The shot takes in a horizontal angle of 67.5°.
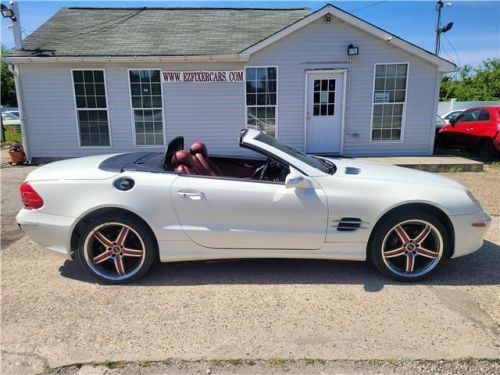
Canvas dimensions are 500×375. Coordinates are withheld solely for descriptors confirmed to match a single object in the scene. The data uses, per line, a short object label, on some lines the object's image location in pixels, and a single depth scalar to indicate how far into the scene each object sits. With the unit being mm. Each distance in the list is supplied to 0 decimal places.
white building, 9969
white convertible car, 3387
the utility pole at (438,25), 26747
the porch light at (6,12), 10008
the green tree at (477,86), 32094
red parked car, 10516
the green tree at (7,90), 39438
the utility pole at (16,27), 10023
